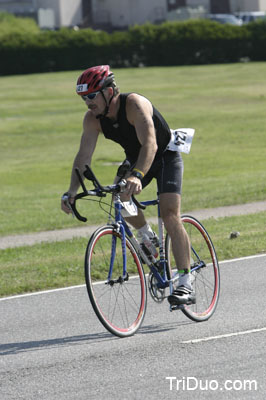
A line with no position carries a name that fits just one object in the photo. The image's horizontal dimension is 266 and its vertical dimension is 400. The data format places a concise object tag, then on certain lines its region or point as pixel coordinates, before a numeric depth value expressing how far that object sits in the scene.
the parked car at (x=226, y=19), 132.50
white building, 165.12
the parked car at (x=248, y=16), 137.87
